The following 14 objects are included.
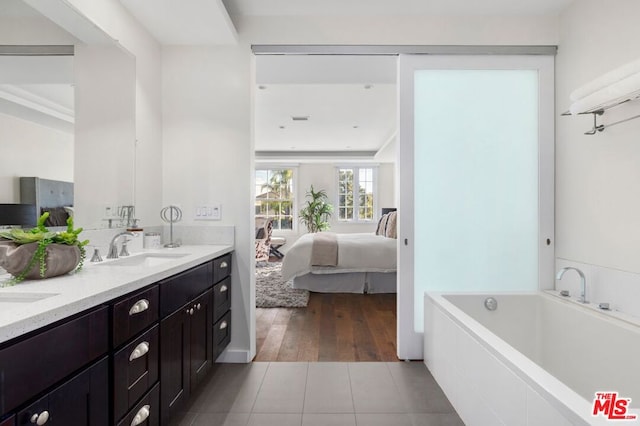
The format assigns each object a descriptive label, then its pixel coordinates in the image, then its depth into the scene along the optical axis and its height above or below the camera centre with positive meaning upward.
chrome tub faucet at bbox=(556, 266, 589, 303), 2.17 -0.49
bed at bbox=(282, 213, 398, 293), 4.65 -0.76
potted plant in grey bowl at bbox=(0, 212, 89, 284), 1.27 -0.16
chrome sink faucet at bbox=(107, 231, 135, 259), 1.98 -0.22
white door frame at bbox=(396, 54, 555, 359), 2.59 +0.34
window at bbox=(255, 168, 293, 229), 8.66 +0.32
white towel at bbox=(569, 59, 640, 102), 1.66 +0.68
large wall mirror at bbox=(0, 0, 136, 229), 1.44 +0.51
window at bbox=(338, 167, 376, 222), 8.71 +0.45
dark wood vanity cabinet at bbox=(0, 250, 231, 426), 0.87 -0.50
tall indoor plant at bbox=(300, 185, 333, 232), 8.34 -0.04
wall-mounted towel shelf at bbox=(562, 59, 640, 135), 1.67 +0.62
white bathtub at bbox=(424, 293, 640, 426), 1.26 -0.73
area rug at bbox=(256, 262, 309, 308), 4.09 -1.07
